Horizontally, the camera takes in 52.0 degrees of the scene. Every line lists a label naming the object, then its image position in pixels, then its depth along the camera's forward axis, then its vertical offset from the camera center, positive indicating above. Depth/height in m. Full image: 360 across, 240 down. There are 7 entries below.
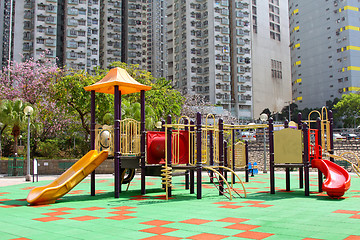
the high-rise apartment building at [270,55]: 95.50 +23.42
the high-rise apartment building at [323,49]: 93.25 +24.57
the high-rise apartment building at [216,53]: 86.75 +21.16
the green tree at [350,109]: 73.75 +6.38
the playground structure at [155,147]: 12.53 -0.21
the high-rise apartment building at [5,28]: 90.56 +29.84
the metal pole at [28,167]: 20.84 -1.40
